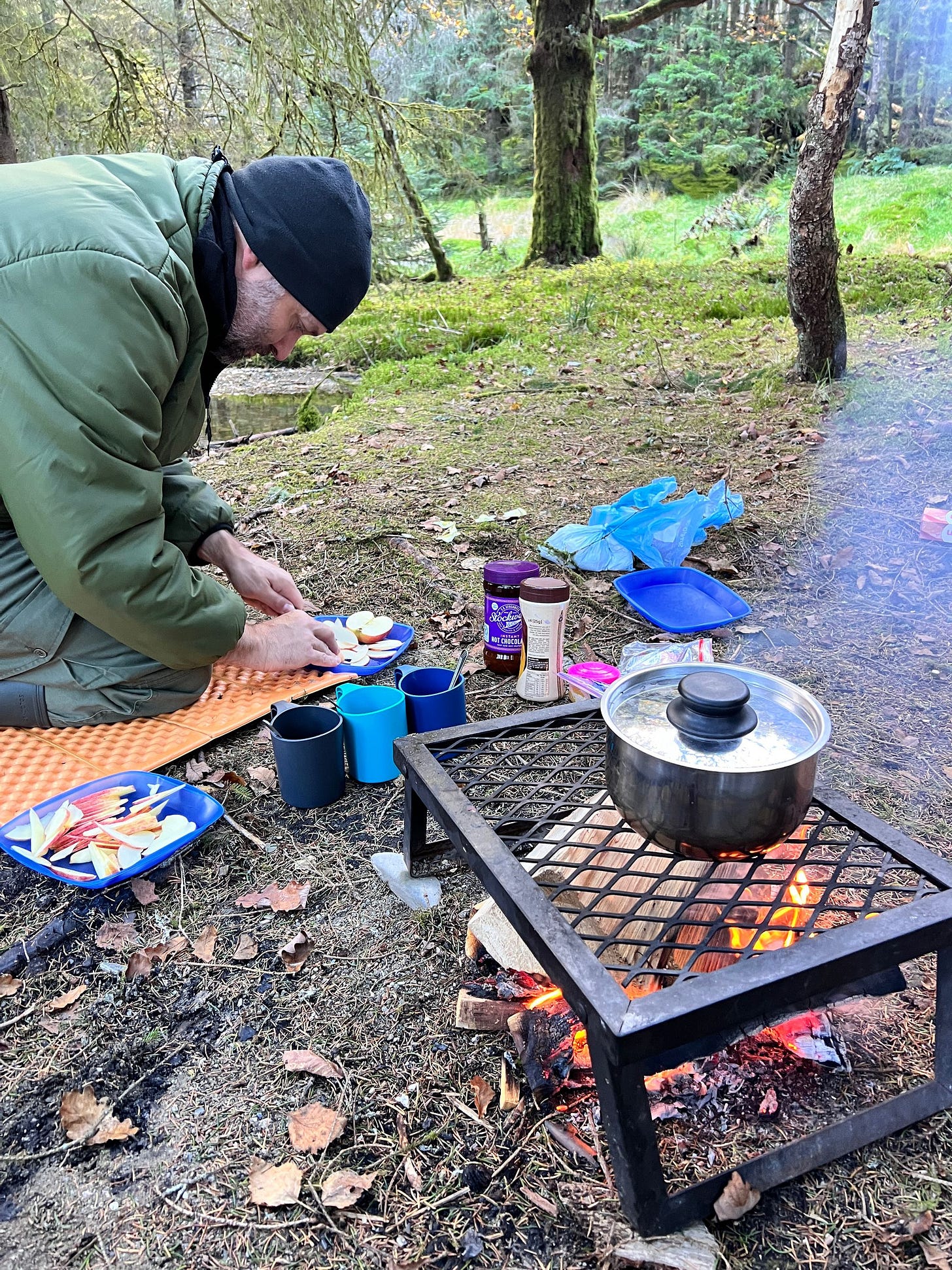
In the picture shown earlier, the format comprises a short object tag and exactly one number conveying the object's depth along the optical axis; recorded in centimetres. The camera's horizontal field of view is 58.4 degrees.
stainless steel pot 131
